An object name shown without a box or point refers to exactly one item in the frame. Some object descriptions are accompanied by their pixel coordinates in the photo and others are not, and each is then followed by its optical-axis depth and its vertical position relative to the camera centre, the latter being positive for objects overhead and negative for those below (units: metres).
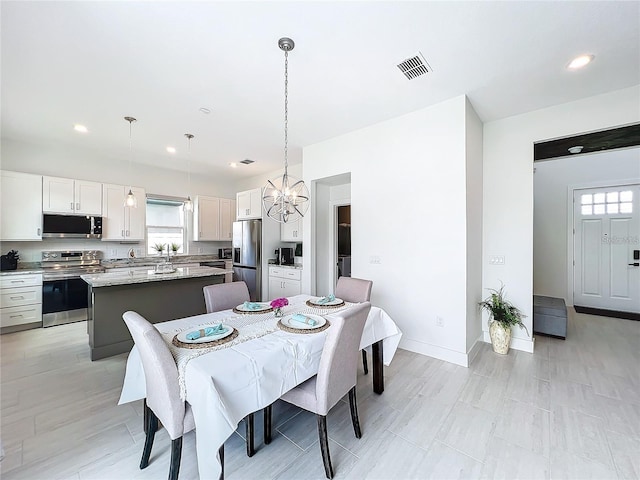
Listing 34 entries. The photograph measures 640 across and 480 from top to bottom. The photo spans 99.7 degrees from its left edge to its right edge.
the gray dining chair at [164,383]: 1.32 -0.72
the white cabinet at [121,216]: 4.96 +0.46
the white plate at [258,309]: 2.20 -0.56
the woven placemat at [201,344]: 1.53 -0.59
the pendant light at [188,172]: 4.14 +1.60
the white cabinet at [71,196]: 4.36 +0.75
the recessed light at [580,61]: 2.31 +1.58
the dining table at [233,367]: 1.24 -0.67
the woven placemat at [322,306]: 2.37 -0.57
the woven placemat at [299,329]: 1.77 -0.59
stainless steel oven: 4.14 -0.76
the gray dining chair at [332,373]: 1.57 -0.81
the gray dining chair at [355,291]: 2.75 -0.52
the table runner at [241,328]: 1.40 -0.60
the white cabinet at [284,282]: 4.74 -0.75
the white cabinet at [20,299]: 3.83 -0.86
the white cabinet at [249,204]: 5.35 +0.76
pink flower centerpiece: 2.16 -0.52
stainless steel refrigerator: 5.21 -0.27
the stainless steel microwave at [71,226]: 4.34 +0.24
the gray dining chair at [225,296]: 2.45 -0.52
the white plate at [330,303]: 2.39 -0.56
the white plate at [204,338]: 1.58 -0.58
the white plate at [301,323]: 1.81 -0.57
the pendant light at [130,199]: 3.57 +0.56
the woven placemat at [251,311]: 2.19 -0.58
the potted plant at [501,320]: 3.18 -0.94
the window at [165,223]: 5.87 +0.40
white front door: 4.76 -0.10
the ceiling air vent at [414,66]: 2.37 +1.60
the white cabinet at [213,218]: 6.23 +0.54
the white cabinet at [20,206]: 4.02 +0.52
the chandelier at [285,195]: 2.41 +0.42
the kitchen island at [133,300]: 3.08 -0.75
